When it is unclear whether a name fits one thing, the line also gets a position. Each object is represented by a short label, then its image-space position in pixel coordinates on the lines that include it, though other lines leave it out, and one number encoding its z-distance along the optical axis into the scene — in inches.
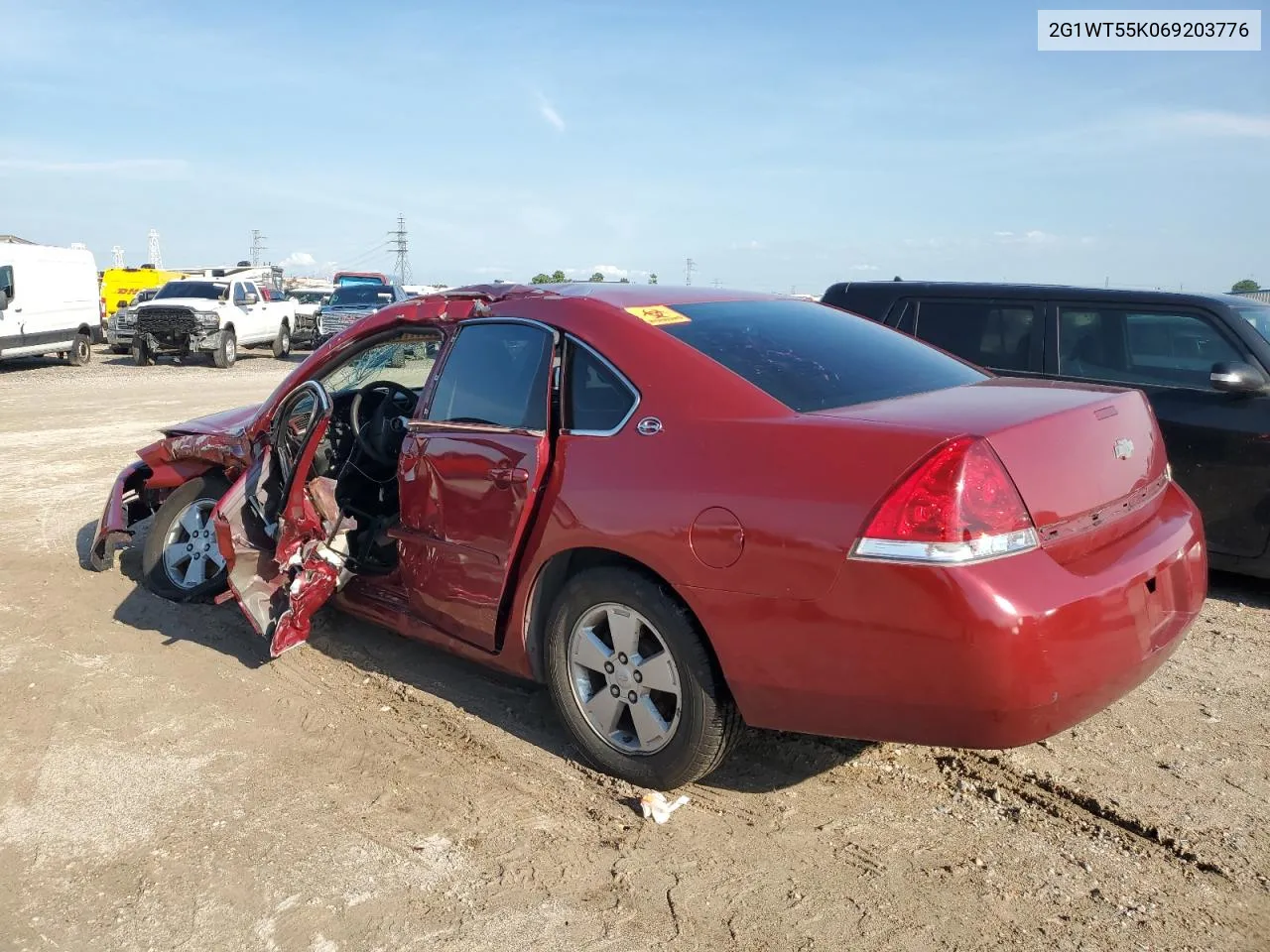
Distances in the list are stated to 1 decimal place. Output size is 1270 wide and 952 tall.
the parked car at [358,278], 1440.7
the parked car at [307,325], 1083.3
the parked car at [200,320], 889.5
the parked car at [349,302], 1039.6
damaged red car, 106.6
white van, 805.9
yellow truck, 1357.0
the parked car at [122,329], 951.6
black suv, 211.2
